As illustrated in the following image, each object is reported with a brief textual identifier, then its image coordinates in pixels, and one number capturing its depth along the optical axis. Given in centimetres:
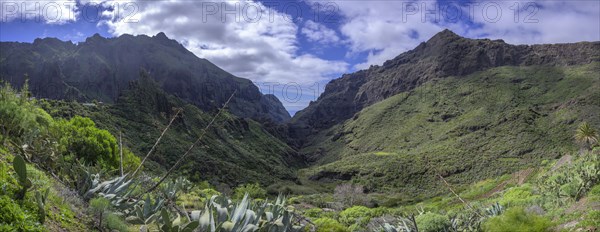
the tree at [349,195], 5721
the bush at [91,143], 1722
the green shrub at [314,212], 2831
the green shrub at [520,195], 1861
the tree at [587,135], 3838
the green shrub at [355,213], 2420
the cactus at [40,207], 482
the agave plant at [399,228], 943
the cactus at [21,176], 502
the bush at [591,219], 852
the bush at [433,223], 952
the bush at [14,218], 412
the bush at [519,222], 719
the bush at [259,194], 5211
